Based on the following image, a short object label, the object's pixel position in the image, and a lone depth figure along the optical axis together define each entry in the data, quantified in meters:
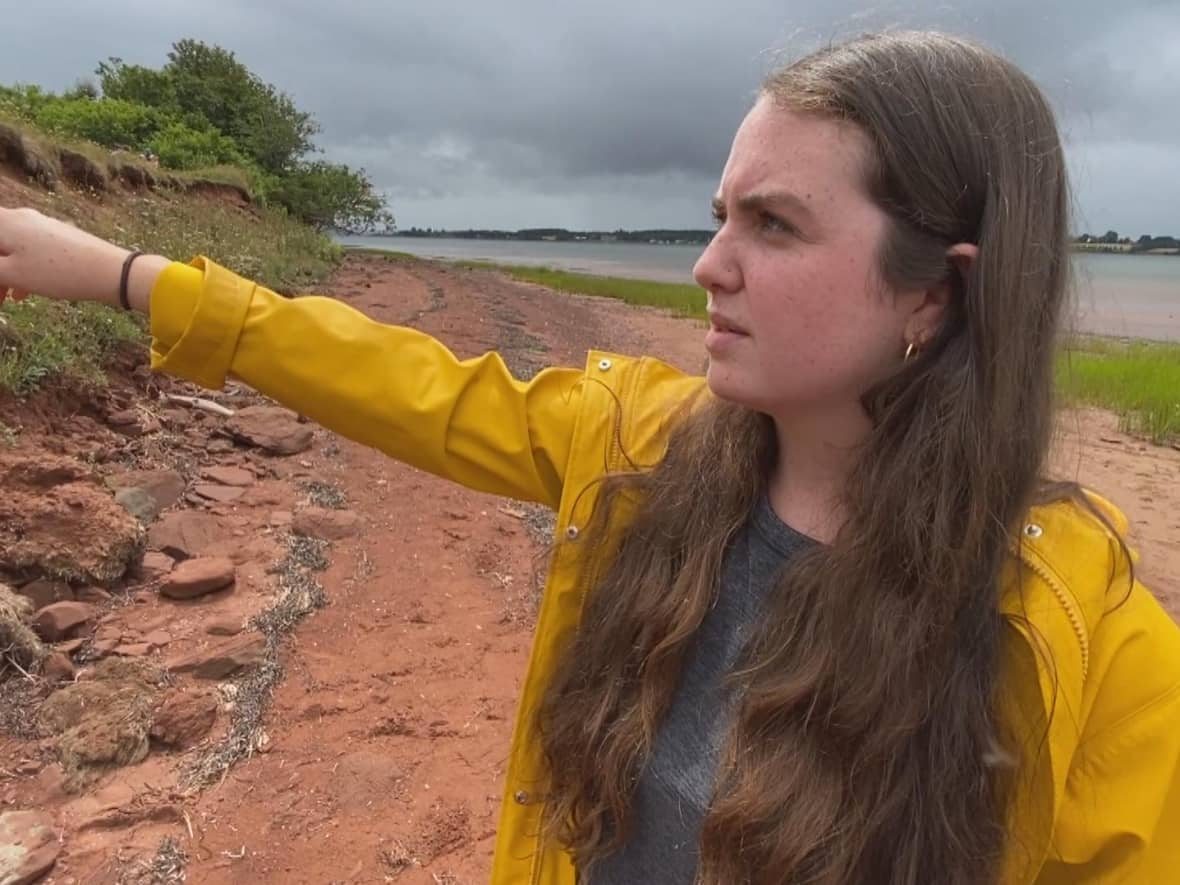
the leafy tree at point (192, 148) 19.66
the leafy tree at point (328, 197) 29.77
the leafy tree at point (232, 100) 26.94
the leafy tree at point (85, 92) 25.22
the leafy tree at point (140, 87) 25.55
